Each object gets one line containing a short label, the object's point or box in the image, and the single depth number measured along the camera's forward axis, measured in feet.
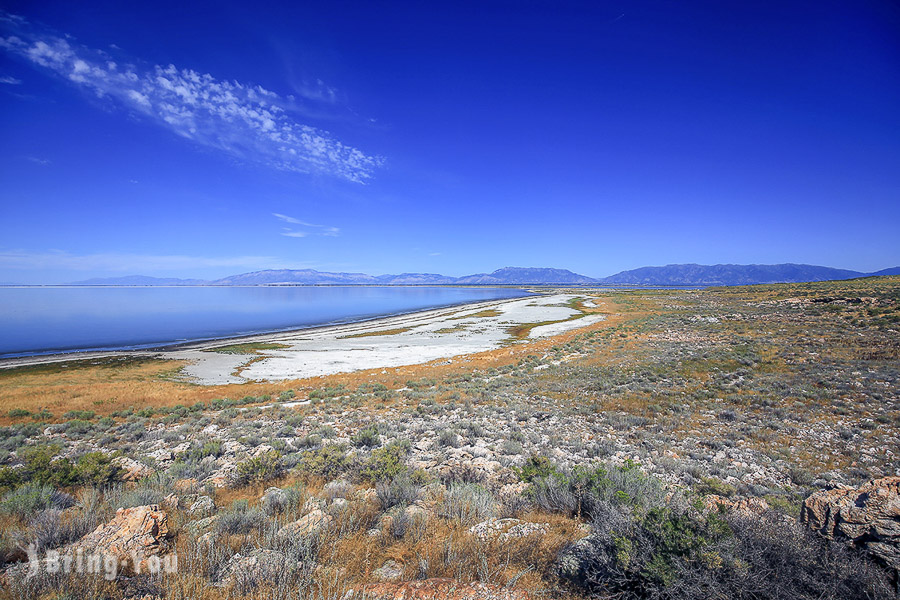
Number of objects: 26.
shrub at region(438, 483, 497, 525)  15.55
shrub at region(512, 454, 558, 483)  20.43
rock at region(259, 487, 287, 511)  16.87
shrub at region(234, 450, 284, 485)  21.98
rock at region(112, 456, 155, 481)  22.68
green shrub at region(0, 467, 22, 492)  19.49
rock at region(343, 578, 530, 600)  10.11
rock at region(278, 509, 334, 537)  13.27
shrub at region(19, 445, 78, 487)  19.80
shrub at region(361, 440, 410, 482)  20.88
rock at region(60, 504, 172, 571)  11.75
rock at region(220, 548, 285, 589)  10.71
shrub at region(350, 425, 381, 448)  30.66
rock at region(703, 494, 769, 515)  14.33
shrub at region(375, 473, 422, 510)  17.33
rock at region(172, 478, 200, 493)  19.51
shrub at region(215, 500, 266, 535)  14.26
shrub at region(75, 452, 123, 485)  20.56
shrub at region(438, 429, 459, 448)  30.09
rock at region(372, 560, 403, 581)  11.80
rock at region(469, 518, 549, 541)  13.85
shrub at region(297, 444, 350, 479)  22.74
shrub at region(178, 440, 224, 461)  27.20
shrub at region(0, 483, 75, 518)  15.29
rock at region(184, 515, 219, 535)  13.93
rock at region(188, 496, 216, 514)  16.79
